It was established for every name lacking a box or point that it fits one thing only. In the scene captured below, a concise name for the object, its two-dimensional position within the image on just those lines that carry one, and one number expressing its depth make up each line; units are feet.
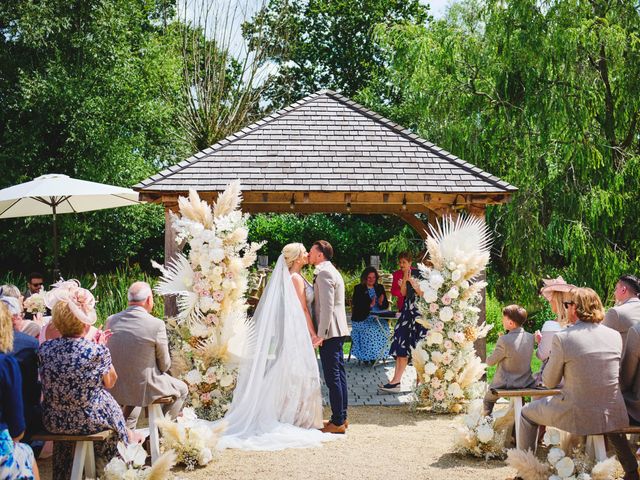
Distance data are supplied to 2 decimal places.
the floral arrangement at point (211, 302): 24.73
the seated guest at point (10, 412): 13.20
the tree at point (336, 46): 98.68
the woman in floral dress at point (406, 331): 29.81
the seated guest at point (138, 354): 18.66
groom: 22.94
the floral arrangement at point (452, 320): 26.53
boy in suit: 20.52
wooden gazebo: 28.99
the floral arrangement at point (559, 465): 15.94
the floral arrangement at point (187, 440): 19.38
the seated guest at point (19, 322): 18.64
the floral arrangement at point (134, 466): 16.10
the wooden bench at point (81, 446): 15.65
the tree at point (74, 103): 57.31
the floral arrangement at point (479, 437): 19.94
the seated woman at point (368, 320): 35.65
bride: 22.70
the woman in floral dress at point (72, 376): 15.75
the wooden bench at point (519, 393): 19.49
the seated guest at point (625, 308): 18.98
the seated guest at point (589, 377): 16.10
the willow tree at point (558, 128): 41.96
